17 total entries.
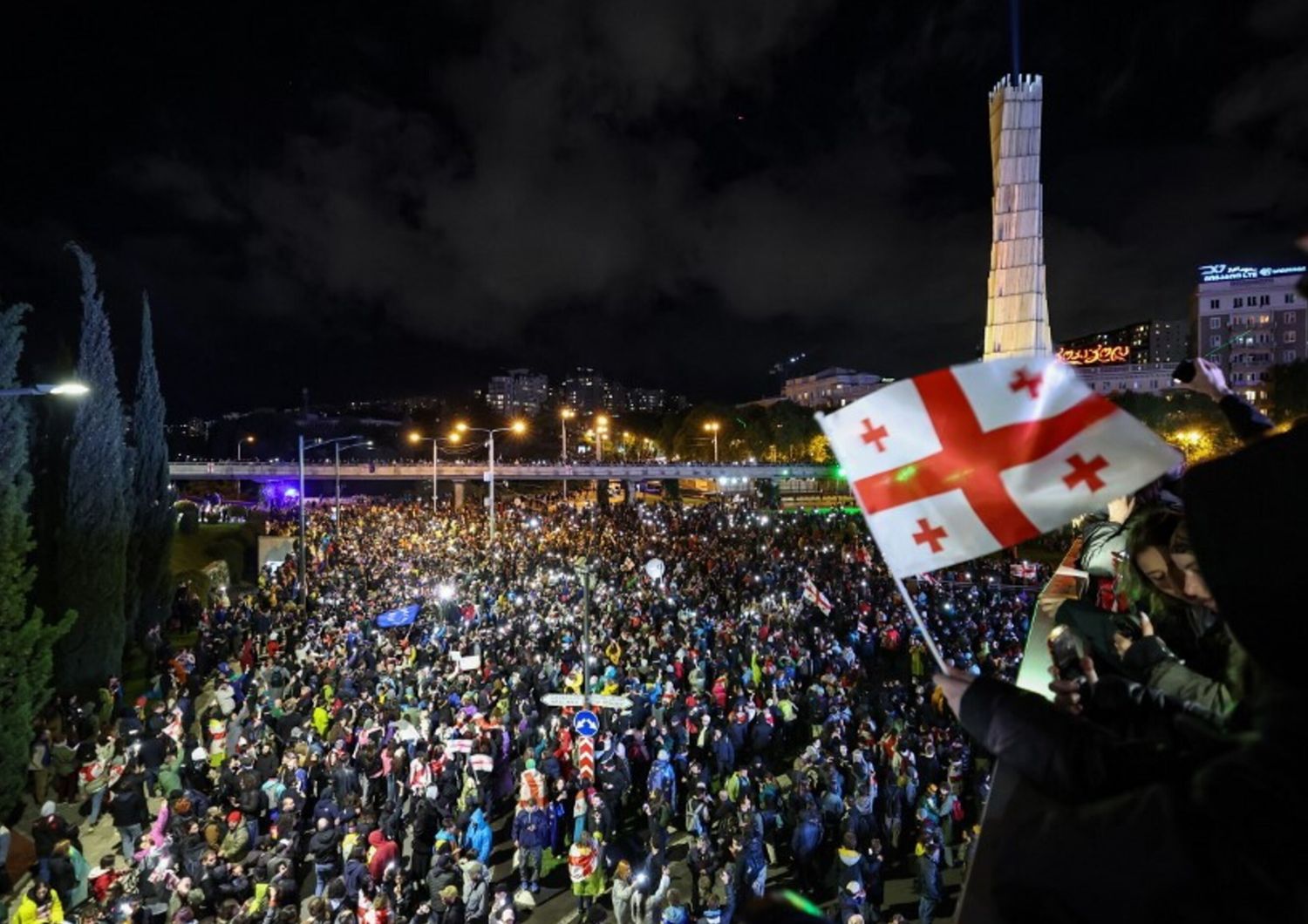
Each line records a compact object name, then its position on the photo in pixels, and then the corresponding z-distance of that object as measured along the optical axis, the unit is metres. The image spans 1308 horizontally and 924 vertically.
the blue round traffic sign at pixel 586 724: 11.28
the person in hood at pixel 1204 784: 1.23
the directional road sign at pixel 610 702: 11.88
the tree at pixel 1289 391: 52.66
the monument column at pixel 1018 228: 39.75
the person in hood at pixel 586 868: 9.34
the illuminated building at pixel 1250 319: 90.88
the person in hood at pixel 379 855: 8.95
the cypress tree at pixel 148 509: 21.31
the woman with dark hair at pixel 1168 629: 2.59
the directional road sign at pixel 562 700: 11.85
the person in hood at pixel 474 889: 8.59
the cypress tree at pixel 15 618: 11.88
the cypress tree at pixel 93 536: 16.91
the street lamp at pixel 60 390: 8.05
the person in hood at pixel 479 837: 9.82
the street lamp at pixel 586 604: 12.89
